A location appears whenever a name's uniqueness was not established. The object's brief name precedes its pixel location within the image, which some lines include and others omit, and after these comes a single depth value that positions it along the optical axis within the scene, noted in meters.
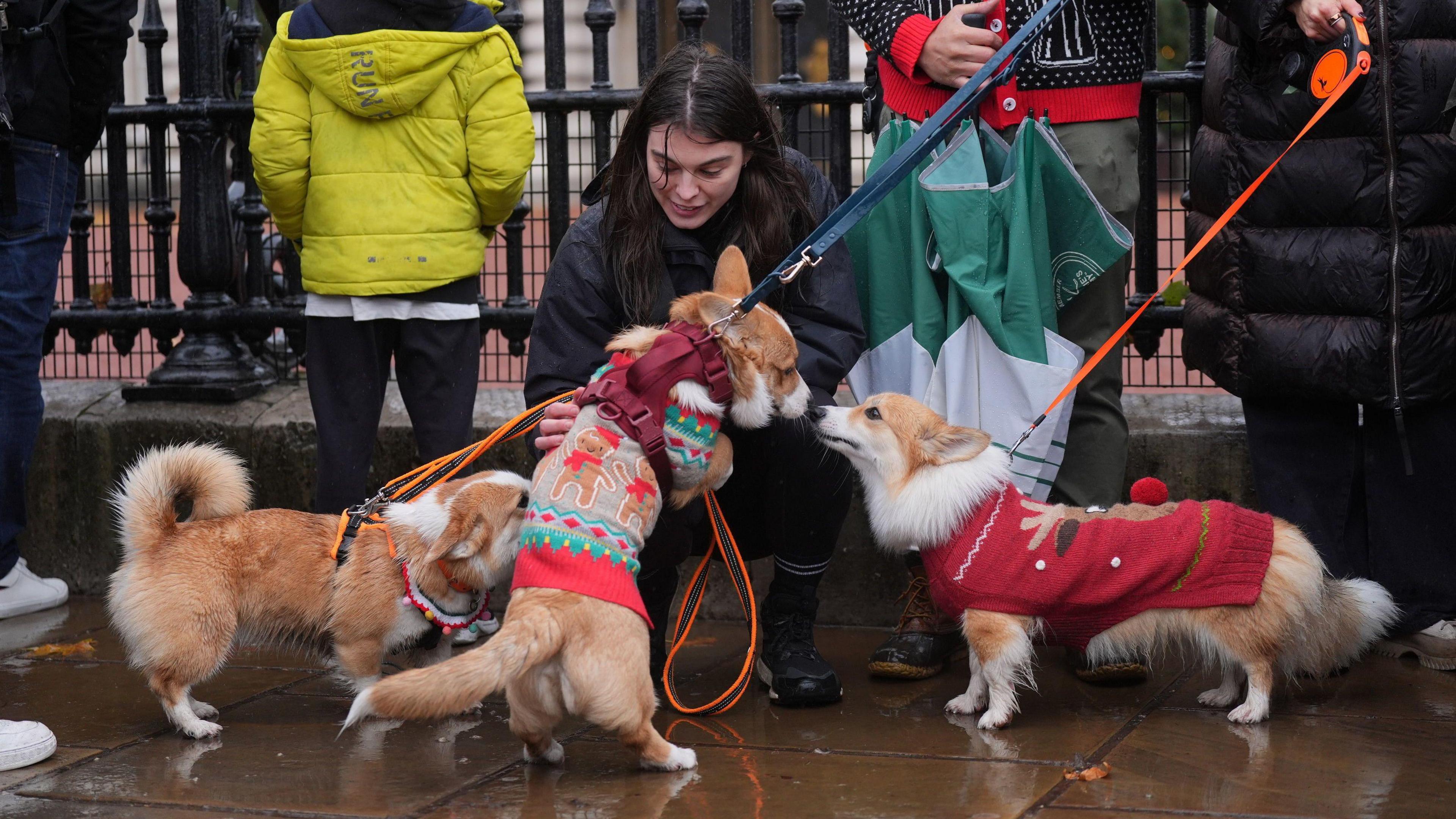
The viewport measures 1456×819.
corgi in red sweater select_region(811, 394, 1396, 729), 3.37
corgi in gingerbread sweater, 2.78
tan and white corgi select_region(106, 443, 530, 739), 3.48
